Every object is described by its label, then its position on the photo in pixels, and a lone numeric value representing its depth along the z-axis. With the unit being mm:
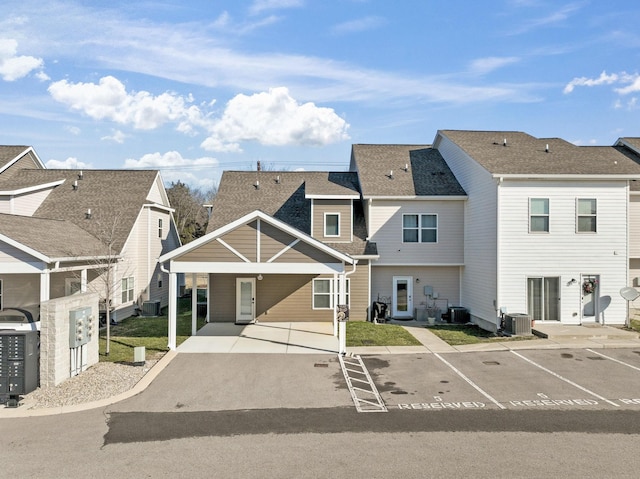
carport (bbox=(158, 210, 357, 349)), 15523
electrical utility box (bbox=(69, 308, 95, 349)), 11797
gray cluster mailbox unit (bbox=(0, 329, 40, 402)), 10266
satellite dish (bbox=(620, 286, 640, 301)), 18234
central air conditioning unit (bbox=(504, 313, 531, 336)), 17375
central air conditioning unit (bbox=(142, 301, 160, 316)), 22750
